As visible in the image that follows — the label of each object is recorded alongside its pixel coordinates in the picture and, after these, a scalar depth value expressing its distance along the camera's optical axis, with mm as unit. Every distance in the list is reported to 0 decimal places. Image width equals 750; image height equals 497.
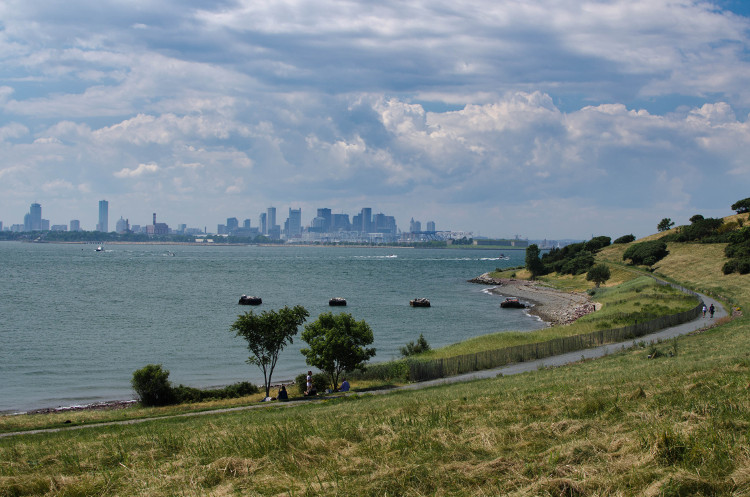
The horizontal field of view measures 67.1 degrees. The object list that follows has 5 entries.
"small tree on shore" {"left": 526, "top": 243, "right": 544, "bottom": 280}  142500
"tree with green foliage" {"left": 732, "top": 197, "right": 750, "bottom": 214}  137250
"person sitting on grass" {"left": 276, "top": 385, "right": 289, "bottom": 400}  28444
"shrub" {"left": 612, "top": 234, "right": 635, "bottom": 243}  155625
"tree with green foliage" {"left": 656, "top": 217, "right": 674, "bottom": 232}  159350
